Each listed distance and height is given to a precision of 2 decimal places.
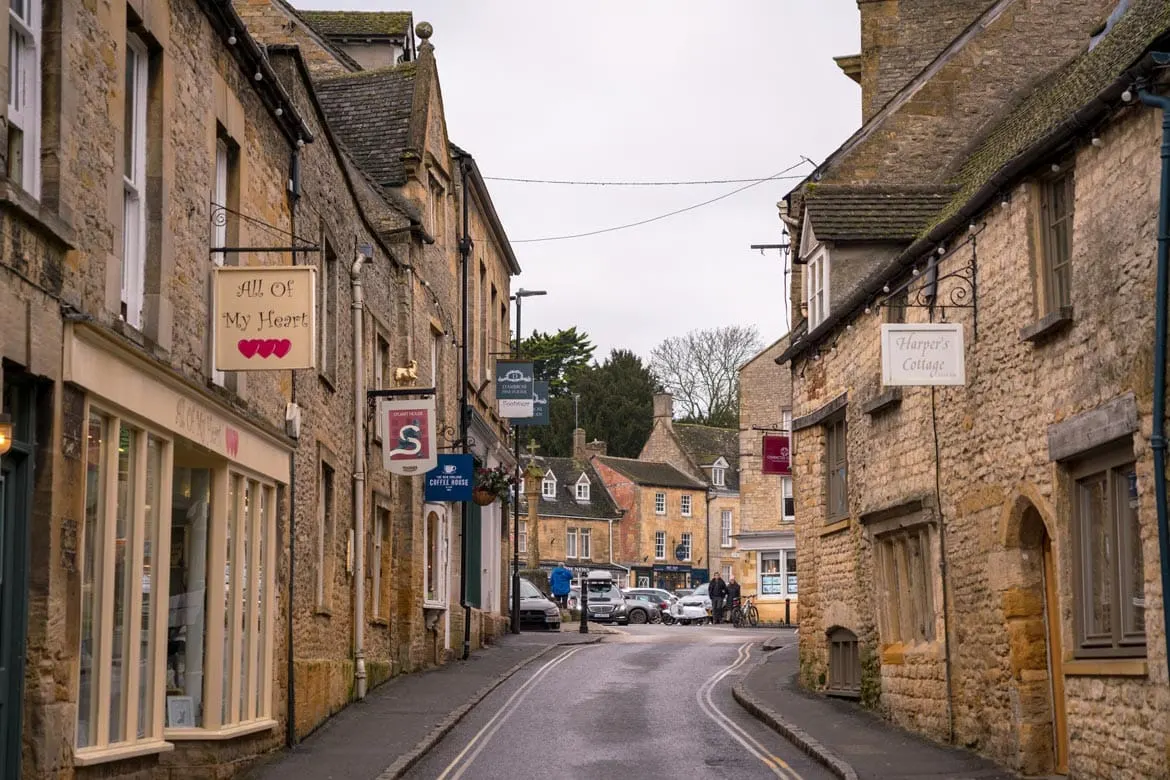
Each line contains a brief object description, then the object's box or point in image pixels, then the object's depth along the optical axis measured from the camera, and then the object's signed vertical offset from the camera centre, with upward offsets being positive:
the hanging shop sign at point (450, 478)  25.22 +1.27
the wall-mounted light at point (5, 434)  8.19 +0.66
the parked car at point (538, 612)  42.31 -1.49
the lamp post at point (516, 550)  37.10 +0.15
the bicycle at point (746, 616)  51.16 -1.99
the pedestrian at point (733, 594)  54.10 -1.34
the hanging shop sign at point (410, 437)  21.47 +1.65
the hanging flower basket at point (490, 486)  29.88 +1.35
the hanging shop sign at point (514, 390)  33.31 +3.54
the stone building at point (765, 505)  60.06 +1.95
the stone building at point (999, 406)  12.27 +1.48
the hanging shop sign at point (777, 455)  31.92 +2.08
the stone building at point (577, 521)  79.56 +1.79
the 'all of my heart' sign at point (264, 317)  12.71 +1.96
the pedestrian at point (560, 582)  52.41 -0.86
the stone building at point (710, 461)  81.75 +4.93
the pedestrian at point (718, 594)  52.72 -1.31
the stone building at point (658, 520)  80.19 +1.83
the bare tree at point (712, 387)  80.12 +8.88
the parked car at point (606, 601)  54.41 -1.58
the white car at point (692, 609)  55.22 -1.90
